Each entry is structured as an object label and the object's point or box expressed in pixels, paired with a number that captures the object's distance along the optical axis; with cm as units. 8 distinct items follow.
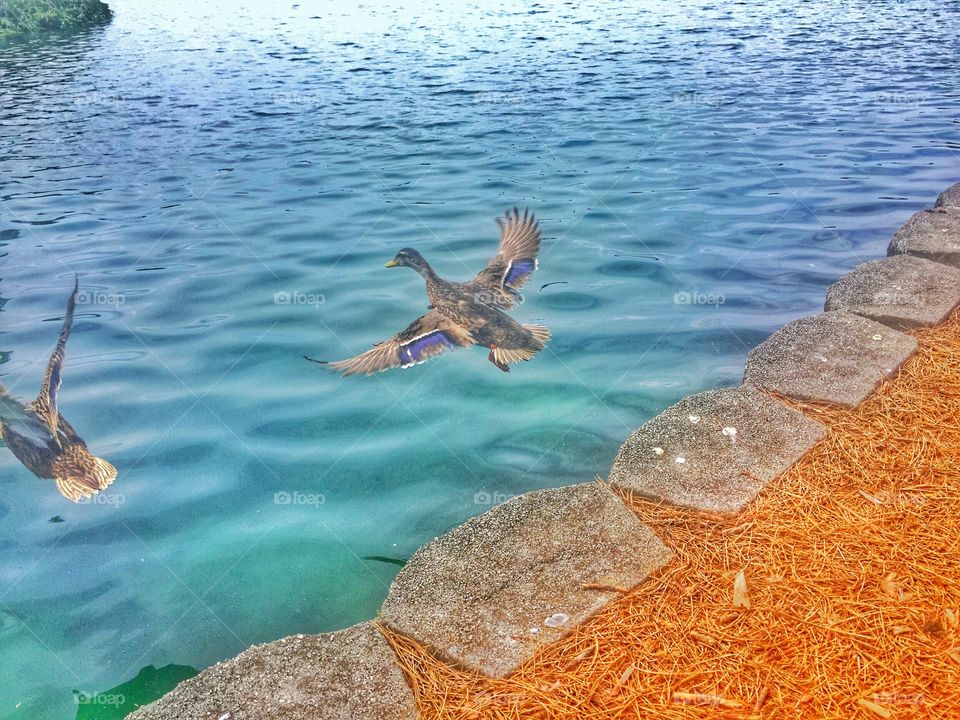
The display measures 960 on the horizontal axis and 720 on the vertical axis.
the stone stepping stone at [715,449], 258
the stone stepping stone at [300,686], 185
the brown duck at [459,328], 394
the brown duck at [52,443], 318
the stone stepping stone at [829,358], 313
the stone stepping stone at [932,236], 441
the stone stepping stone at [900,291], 370
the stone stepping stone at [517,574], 205
